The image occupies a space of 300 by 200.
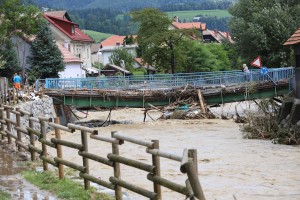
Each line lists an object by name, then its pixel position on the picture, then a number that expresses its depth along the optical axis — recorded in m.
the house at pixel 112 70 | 87.46
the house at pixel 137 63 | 102.55
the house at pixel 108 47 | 117.88
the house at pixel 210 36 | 142.00
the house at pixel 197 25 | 126.41
